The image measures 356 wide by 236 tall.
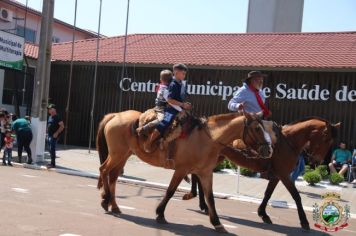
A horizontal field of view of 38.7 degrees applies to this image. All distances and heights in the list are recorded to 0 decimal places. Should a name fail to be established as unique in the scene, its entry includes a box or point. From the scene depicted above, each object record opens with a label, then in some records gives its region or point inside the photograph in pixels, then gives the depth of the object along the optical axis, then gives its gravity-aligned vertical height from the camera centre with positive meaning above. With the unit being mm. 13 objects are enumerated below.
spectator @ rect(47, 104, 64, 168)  15355 -845
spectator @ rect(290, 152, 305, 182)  12781 -1204
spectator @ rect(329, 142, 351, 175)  17062 -1094
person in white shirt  8078 +135
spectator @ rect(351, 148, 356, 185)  16203 -1289
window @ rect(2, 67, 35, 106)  24750 +514
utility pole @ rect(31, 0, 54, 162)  15852 +596
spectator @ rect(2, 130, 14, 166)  15219 -1512
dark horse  8586 -491
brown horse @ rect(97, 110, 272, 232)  7559 -582
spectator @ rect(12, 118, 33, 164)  15555 -1093
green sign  19719 +1902
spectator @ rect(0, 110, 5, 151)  16642 -985
